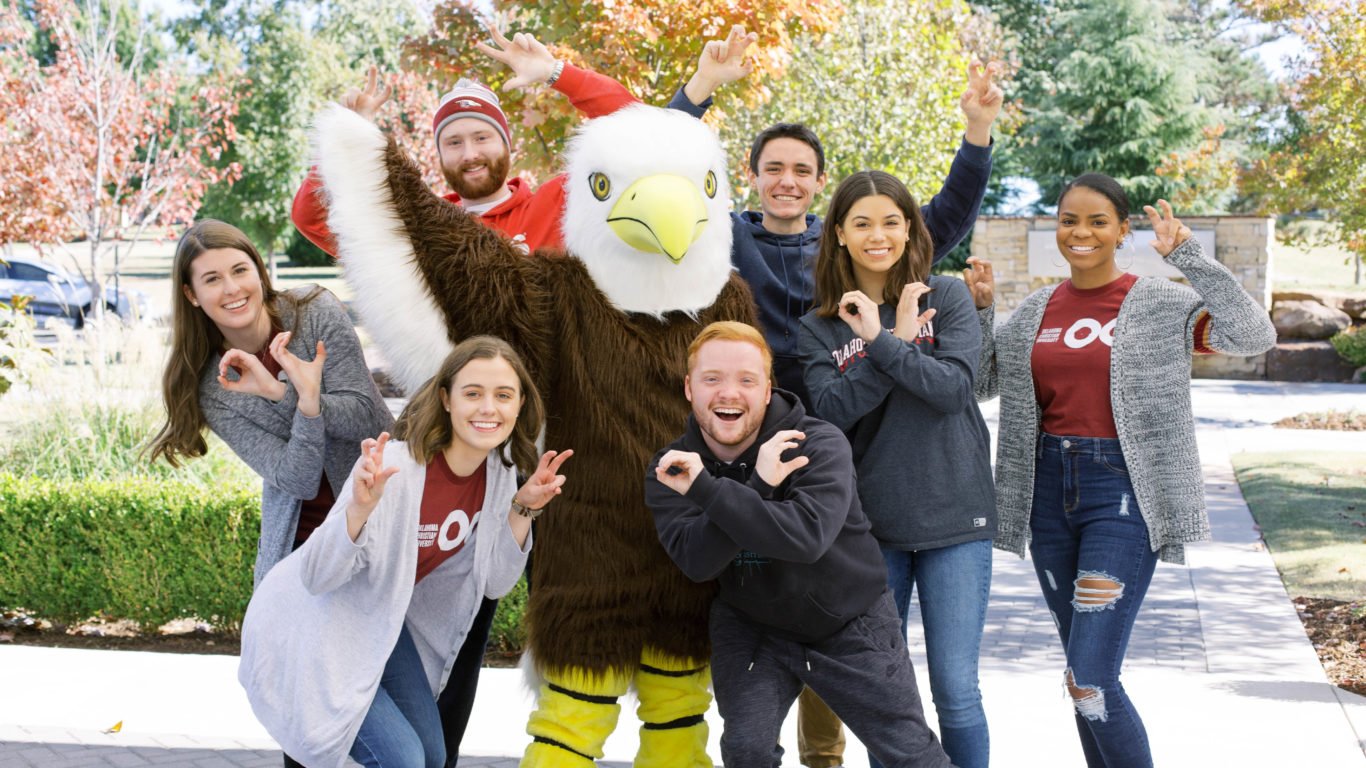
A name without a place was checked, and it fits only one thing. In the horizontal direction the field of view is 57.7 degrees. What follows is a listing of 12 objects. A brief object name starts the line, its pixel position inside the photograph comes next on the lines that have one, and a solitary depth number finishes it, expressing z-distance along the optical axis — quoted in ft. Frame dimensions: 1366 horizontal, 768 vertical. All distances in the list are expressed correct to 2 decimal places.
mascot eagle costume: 9.71
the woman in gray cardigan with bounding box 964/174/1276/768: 9.97
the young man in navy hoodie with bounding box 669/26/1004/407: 11.12
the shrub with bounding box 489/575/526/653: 16.92
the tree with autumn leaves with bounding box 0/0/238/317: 44.45
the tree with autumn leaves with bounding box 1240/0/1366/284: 40.96
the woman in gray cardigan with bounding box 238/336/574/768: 9.01
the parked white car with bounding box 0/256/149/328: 65.16
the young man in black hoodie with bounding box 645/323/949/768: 8.98
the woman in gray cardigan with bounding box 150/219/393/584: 9.77
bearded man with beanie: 11.43
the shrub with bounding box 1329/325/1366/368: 49.49
